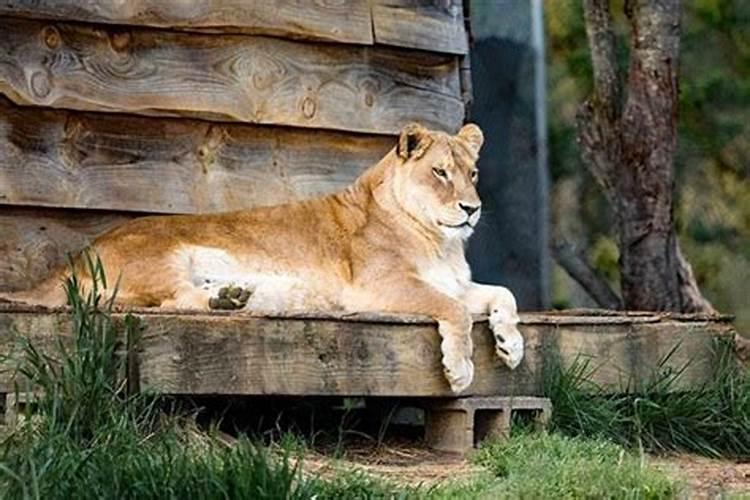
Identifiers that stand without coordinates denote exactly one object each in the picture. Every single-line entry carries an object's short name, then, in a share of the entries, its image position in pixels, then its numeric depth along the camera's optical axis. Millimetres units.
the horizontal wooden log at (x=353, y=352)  11578
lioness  12836
